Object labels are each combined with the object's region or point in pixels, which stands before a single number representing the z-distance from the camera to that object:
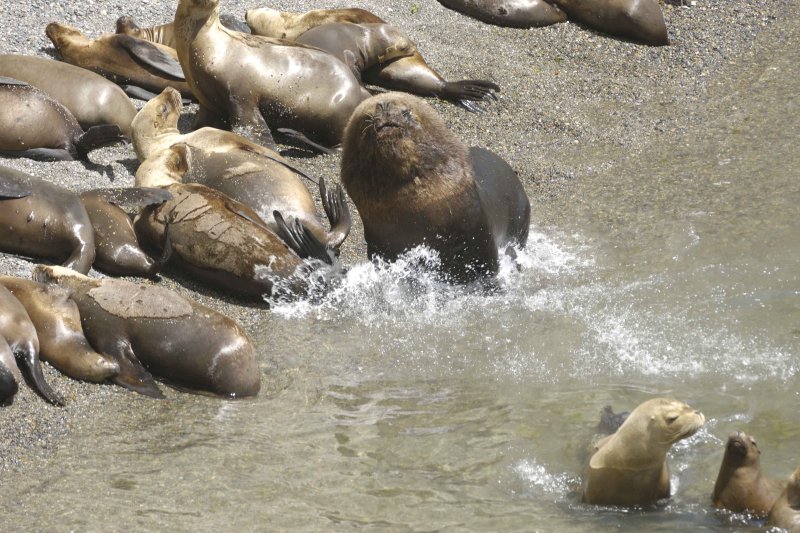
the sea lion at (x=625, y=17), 20.98
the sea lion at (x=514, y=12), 21.50
